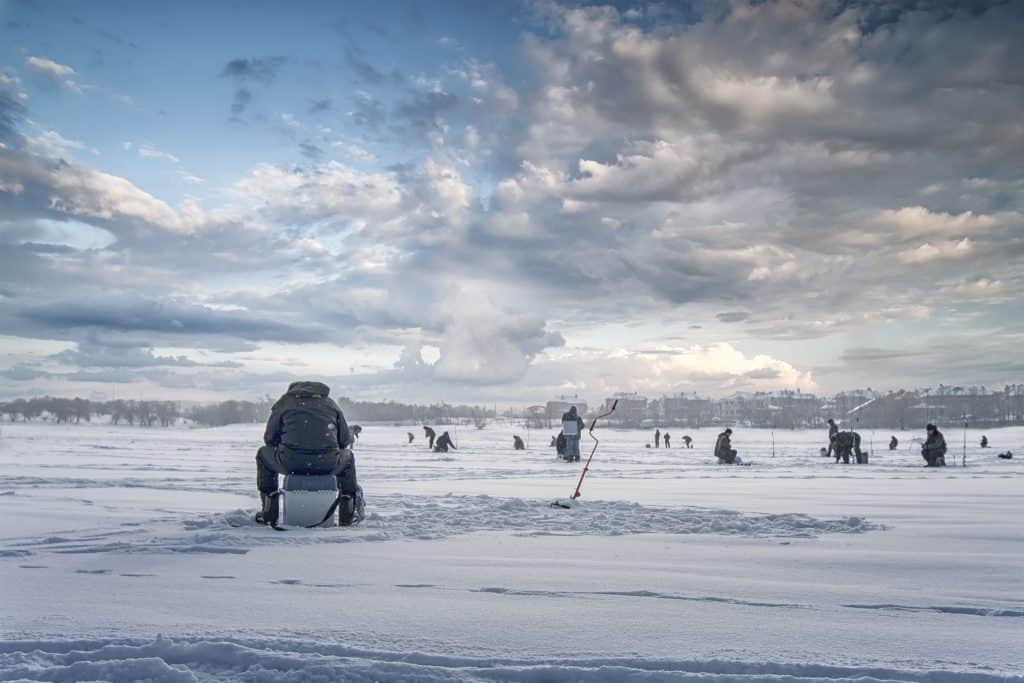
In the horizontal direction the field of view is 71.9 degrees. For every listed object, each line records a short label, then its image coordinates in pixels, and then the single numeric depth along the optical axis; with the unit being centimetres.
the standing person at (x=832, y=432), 3008
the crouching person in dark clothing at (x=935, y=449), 2373
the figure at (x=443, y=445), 3594
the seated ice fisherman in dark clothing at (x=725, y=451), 2719
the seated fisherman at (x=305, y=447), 825
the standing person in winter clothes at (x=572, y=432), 2639
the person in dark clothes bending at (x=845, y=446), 2694
